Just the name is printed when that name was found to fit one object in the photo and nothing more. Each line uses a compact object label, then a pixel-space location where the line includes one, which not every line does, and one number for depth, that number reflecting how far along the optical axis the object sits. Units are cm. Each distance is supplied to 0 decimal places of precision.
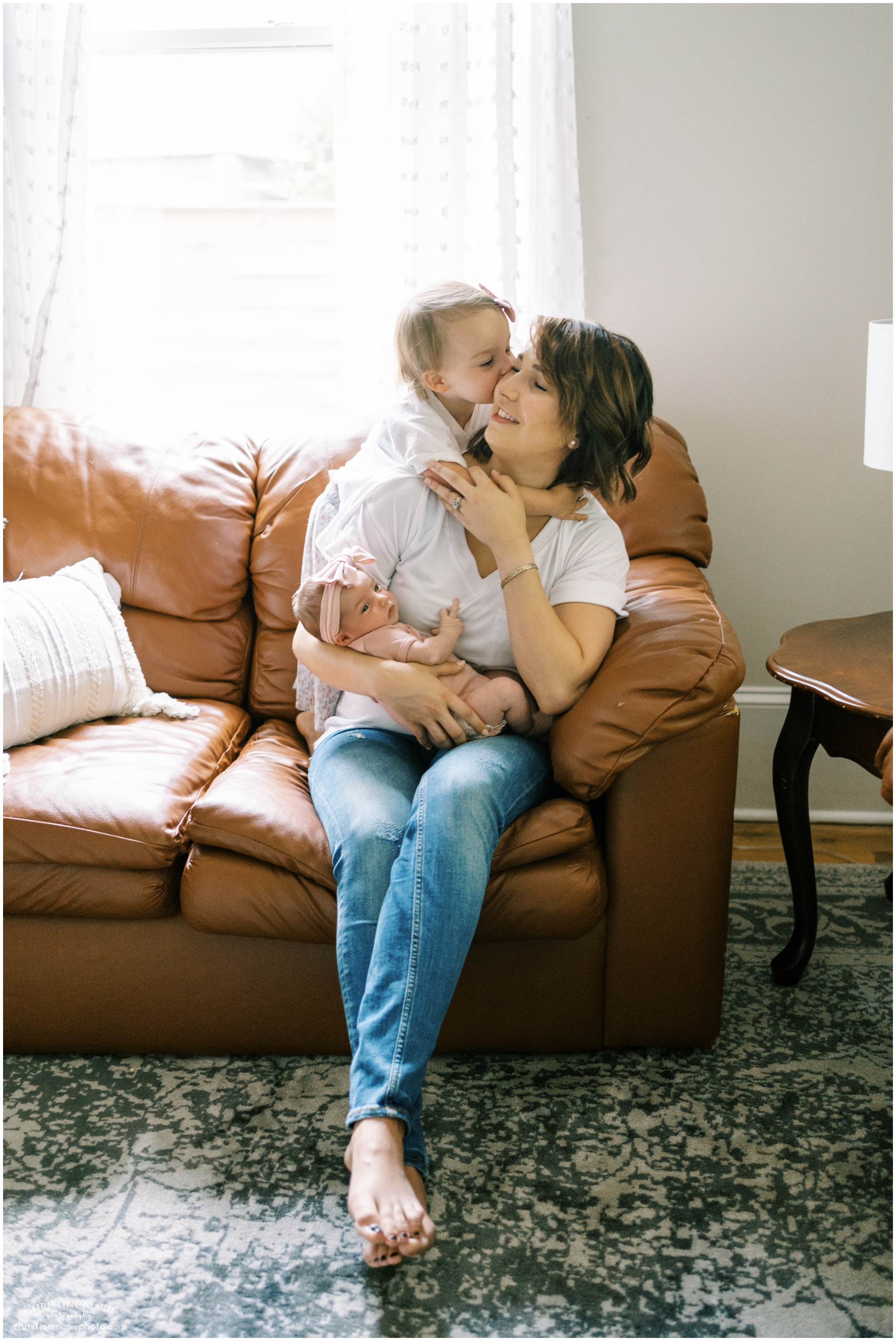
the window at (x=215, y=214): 254
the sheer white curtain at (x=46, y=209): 238
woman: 134
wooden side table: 168
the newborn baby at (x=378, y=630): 160
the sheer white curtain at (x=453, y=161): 229
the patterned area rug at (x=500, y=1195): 125
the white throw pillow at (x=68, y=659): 186
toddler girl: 168
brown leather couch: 158
